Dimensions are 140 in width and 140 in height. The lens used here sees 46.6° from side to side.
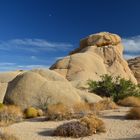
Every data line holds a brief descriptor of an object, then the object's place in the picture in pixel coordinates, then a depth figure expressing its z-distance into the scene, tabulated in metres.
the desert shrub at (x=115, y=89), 13.36
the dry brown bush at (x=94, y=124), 6.84
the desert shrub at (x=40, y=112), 9.71
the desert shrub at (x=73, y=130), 6.64
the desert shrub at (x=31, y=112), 9.40
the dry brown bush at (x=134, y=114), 8.37
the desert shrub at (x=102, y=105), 10.09
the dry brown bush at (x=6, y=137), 5.95
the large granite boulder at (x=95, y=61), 20.28
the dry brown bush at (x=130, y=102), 11.30
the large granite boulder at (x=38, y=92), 10.27
